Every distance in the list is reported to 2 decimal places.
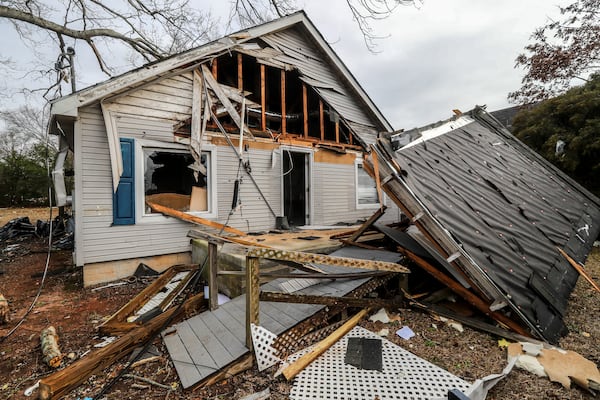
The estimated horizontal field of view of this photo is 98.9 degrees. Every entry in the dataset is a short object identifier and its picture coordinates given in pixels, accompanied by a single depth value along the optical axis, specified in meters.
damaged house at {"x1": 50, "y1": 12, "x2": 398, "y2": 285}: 4.79
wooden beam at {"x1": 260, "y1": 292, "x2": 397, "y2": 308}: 2.49
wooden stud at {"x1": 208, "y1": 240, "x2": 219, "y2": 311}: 3.16
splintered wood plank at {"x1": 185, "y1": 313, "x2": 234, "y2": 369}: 2.22
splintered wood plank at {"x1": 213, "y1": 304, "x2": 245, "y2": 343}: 2.53
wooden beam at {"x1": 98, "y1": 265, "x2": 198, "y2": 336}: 3.02
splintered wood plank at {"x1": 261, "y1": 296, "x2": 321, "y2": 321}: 2.61
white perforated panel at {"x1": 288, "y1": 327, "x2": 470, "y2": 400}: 1.85
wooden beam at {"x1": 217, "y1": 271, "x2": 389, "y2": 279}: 2.94
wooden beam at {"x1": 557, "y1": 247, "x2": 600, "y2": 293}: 3.21
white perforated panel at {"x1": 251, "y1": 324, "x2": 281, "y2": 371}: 2.21
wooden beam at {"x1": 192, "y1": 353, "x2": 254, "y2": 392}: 2.08
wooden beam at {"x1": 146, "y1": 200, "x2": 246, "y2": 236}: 5.36
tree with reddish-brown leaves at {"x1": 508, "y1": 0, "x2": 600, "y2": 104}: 9.54
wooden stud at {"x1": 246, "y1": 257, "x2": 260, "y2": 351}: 2.25
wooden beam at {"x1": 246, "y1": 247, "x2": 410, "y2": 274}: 2.20
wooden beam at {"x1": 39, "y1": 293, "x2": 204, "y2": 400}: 2.02
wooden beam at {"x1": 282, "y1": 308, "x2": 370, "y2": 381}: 2.09
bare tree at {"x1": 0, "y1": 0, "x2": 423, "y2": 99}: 9.82
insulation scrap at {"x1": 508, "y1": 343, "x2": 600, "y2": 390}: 1.99
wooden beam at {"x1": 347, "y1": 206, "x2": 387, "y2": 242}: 4.06
